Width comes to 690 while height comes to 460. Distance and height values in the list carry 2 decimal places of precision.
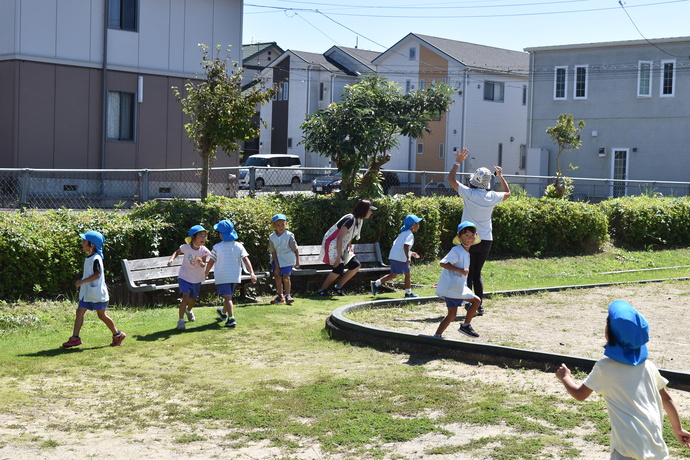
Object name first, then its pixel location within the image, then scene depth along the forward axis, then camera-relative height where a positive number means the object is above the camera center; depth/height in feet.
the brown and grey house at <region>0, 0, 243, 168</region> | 74.84 +9.55
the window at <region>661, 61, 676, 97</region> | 128.57 +18.04
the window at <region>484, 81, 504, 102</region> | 165.99 +19.64
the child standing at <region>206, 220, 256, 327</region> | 36.50 -3.33
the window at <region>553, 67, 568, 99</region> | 139.64 +17.84
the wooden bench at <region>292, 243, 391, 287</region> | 47.27 -4.21
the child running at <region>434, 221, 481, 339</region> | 30.60 -3.14
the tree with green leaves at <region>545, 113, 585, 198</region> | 115.85 +8.39
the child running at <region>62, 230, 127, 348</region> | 31.04 -4.01
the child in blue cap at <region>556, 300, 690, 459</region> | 14.84 -3.41
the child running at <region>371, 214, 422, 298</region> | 44.27 -3.20
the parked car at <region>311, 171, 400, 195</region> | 58.49 +0.26
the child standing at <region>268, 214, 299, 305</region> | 42.16 -3.31
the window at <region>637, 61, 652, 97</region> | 130.72 +17.93
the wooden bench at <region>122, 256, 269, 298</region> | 39.24 -4.38
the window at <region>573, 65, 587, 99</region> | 137.39 +17.97
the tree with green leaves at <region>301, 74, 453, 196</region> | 55.77 +4.18
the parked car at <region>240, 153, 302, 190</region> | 54.39 +0.62
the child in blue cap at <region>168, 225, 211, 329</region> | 35.91 -3.53
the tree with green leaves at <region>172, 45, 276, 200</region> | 49.24 +4.15
